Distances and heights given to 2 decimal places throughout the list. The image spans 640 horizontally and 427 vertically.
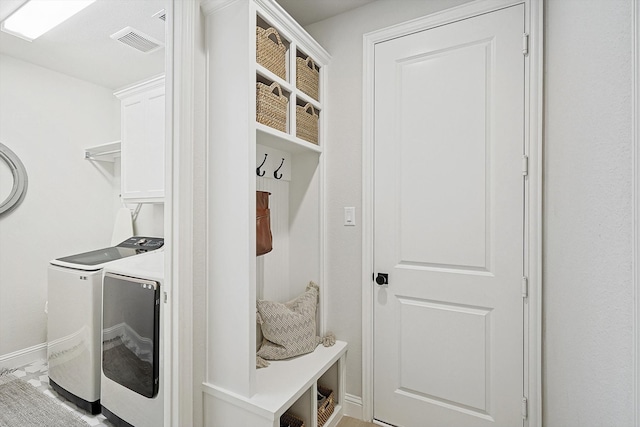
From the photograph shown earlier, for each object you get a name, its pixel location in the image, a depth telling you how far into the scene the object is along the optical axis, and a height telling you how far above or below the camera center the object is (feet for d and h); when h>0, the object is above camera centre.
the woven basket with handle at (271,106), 4.80 +1.73
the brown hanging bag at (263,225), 5.32 -0.22
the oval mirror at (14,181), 8.31 +0.83
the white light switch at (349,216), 6.33 -0.06
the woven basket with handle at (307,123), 5.83 +1.77
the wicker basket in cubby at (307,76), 5.81 +2.69
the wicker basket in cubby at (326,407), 5.68 -3.72
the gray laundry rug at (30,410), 6.15 -4.21
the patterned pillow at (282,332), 5.62 -2.22
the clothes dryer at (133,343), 5.19 -2.36
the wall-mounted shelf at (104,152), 9.11 +1.86
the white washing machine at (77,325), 6.12 -2.38
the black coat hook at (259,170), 5.88 +0.83
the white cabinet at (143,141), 7.38 +1.75
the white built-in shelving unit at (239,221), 4.49 -0.14
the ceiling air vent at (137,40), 6.98 +4.08
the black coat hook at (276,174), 6.38 +0.80
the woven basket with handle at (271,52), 4.72 +2.61
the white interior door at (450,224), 5.01 -0.17
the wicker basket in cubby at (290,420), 5.28 -3.62
